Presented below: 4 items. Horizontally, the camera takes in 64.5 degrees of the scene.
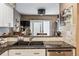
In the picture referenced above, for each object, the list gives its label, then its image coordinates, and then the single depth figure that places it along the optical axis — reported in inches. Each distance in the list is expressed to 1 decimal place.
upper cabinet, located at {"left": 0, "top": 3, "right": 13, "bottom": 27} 47.5
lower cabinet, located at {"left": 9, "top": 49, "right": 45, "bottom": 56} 42.1
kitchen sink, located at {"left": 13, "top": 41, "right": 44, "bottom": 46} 49.3
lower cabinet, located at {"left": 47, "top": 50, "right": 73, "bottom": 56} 41.3
